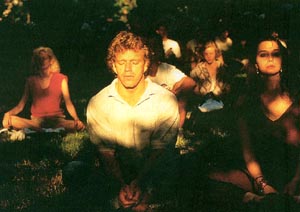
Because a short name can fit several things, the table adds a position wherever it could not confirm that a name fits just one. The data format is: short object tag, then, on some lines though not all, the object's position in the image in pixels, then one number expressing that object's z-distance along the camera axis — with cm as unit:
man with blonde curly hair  309
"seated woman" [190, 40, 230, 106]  684
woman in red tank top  588
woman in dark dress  344
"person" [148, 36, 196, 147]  540
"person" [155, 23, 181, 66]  772
